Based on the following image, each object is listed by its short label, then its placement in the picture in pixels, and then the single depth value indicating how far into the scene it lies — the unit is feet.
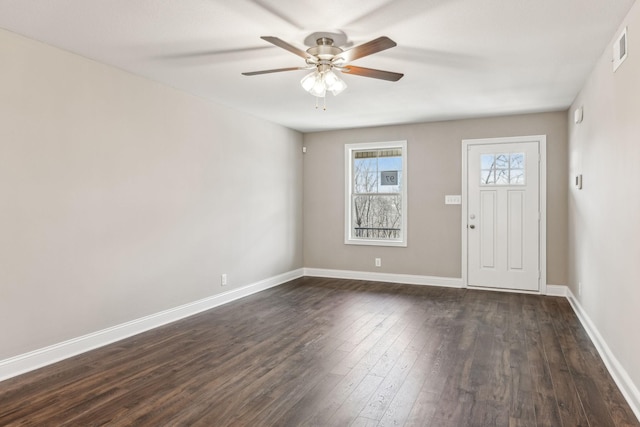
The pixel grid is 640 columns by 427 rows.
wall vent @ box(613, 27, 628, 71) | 8.72
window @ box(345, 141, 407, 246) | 20.81
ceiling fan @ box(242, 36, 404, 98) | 9.83
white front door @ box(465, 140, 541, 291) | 18.10
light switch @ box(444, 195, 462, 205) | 19.35
